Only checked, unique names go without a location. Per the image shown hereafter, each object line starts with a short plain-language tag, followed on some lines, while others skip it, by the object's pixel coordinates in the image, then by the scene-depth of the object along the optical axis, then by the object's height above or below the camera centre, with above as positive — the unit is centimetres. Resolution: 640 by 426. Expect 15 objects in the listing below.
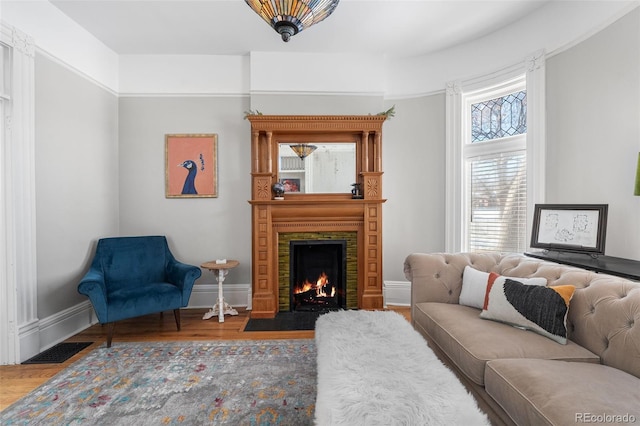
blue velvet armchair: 256 -68
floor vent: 237 -120
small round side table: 316 -79
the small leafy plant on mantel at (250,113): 335 +113
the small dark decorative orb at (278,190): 336 +23
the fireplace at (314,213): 334 -3
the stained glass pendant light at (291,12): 172 +119
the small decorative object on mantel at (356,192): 345 +21
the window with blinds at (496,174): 307 +39
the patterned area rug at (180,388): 171 -119
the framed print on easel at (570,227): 214 -14
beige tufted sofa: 110 -71
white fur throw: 109 -75
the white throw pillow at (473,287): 213 -57
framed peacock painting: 359 +55
